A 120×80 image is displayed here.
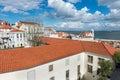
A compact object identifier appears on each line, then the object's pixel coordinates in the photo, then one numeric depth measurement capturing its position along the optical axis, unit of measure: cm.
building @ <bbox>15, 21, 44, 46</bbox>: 3624
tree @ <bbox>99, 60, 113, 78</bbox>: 1437
